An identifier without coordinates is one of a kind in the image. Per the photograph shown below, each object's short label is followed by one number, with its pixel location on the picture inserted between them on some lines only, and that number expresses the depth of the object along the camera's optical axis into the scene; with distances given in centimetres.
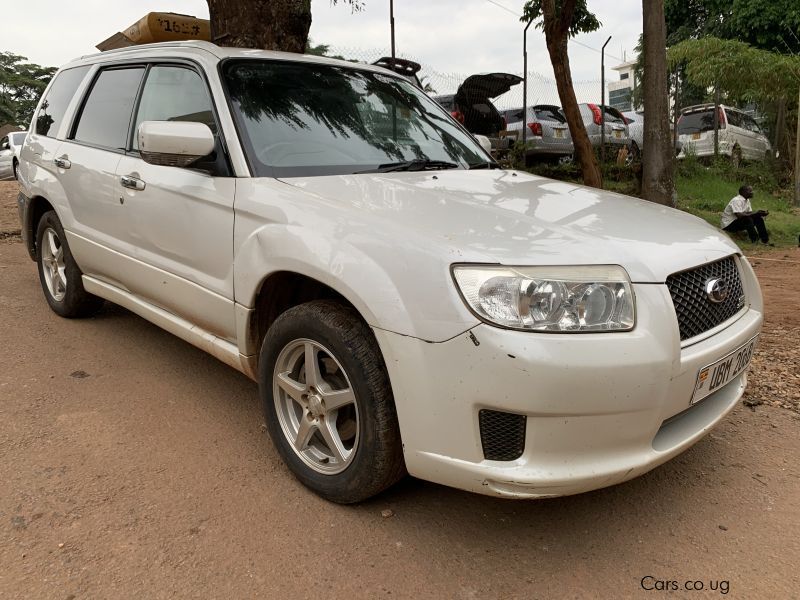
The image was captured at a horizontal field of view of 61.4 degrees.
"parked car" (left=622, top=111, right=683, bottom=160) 1398
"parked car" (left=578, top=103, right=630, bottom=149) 1259
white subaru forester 202
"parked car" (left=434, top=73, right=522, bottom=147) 974
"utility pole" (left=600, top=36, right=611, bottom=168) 1068
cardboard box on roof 476
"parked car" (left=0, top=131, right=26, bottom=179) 1811
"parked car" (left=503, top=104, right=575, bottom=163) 1181
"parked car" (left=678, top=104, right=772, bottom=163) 1503
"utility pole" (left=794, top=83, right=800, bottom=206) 1234
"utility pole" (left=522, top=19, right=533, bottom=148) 1004
